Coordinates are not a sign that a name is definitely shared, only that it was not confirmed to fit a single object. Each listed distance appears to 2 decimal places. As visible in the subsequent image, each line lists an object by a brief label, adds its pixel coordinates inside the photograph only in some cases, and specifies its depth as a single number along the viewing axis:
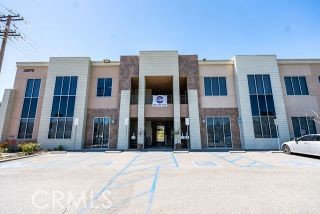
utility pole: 13.35
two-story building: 18.28
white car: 10.67
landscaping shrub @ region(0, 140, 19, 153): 17.47
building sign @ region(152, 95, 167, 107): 19.58
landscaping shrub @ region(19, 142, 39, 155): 13.94
